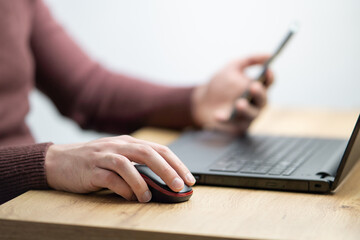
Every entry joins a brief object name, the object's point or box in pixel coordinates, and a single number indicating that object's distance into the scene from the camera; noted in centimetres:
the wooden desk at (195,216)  100
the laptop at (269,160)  114
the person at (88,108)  111
